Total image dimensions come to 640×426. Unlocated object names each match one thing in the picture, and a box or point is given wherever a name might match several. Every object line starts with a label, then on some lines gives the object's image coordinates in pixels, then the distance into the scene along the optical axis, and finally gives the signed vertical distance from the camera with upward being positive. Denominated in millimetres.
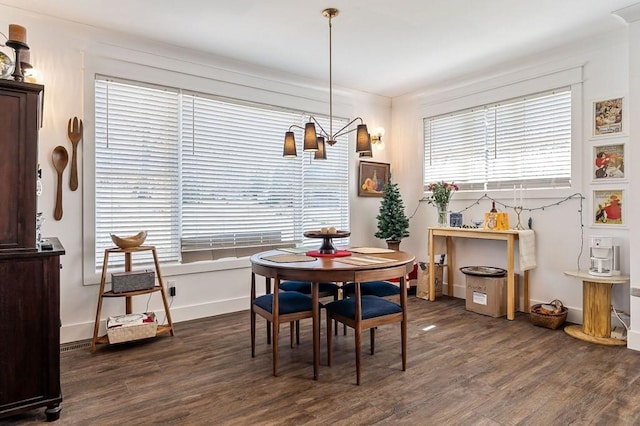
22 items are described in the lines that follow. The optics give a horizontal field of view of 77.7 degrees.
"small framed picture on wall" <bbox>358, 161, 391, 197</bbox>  5316 +477
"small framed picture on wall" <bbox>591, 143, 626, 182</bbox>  3473 +463
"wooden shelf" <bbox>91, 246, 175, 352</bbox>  3166 -666
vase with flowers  4707 +207
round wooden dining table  2496 -372
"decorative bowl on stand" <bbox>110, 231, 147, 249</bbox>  3271 -240
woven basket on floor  3617 -965
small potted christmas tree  4965 -88
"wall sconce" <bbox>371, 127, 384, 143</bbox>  5312 +1043
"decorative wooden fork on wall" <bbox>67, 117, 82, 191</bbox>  3299 +574
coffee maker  3355 -356
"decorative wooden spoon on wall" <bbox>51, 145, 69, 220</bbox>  3250 +378
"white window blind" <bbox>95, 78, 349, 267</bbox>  3551 +379
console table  3949 -419
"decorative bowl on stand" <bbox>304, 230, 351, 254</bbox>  2918 -180
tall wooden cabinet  2012 -350
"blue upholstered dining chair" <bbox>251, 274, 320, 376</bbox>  2590 -661
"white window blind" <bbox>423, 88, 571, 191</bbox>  3938 +770
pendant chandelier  2879 +533
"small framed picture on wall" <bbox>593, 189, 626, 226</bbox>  3477 +62
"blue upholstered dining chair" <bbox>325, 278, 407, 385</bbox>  2529 -675
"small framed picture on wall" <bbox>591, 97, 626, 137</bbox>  3475 +865
